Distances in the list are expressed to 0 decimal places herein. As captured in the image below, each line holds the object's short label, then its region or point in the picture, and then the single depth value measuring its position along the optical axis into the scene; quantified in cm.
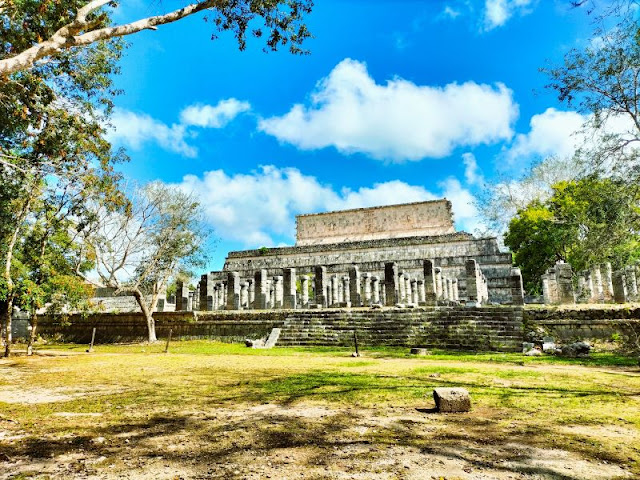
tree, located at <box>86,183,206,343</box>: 1645
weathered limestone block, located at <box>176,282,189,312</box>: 2088
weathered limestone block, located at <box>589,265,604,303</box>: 1783
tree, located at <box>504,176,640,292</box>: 1115
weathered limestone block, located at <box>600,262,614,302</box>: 1732
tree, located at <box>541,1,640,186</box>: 1052
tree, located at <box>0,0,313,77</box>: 714
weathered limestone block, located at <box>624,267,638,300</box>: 1753
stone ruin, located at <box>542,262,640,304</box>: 1744
